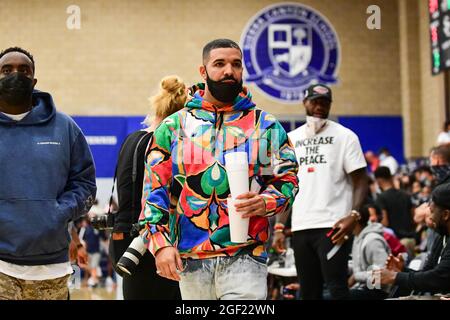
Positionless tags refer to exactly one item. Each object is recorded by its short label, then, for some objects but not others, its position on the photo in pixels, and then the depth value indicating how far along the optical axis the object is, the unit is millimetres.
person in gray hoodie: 6856
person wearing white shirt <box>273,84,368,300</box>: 5867
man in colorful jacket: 3363
